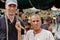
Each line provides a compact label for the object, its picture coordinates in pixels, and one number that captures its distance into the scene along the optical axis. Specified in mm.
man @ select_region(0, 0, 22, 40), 1687
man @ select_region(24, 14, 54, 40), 1787
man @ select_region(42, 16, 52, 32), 3380
